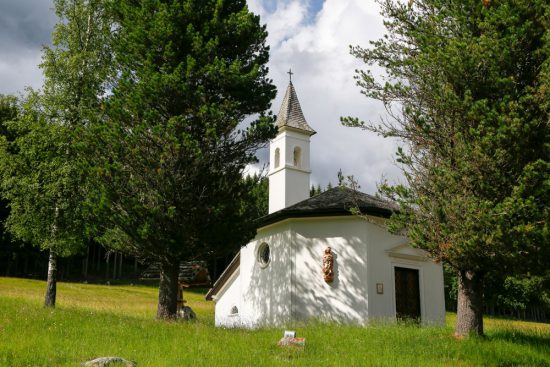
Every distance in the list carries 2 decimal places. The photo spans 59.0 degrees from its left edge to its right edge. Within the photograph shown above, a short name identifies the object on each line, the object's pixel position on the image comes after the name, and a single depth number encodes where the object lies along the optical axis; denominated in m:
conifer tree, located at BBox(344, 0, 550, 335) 9.32
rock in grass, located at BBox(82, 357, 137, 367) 7.37
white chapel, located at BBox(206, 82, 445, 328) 16.67
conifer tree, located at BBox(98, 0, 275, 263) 13.47
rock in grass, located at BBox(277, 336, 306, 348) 9.53
